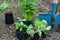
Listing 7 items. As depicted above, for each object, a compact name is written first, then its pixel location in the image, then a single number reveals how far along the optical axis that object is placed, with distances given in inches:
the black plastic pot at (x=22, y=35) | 59.6
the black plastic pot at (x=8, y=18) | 68.2
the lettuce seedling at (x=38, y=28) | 58.1
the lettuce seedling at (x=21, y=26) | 60.5
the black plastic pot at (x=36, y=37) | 58.9
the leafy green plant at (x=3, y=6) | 59.3
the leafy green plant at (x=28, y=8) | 60.6
